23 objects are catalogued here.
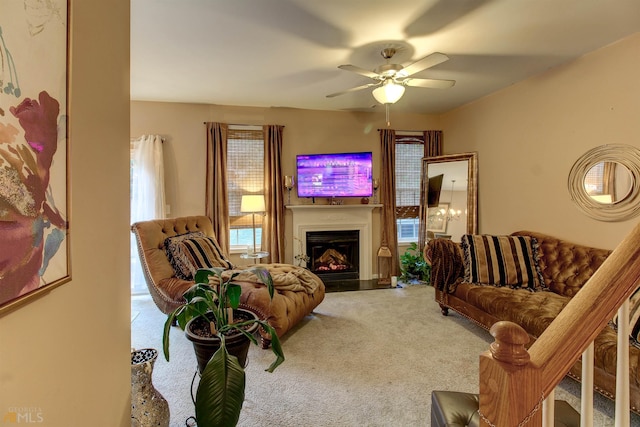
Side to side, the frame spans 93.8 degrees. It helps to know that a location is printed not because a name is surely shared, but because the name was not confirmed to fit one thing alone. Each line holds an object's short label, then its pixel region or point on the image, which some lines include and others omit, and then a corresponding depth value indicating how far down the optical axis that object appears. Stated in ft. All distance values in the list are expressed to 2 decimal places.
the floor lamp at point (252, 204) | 13.11
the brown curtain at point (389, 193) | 15.44
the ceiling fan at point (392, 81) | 8.52
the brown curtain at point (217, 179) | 13.83
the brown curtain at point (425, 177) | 15.66
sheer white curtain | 12.98
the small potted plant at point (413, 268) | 14.94
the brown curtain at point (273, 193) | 14.37
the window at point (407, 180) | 15.93
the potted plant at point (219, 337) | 3.97
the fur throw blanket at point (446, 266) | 9.98
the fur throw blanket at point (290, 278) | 9.02
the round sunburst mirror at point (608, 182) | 8.20
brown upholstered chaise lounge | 8.07
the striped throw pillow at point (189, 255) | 9.27
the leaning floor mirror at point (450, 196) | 13.93
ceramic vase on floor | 4.58
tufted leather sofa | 5.57
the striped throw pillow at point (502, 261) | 9.35
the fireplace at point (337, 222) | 14.82
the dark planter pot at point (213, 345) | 5.32
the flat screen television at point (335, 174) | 14.62
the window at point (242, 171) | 14.28
